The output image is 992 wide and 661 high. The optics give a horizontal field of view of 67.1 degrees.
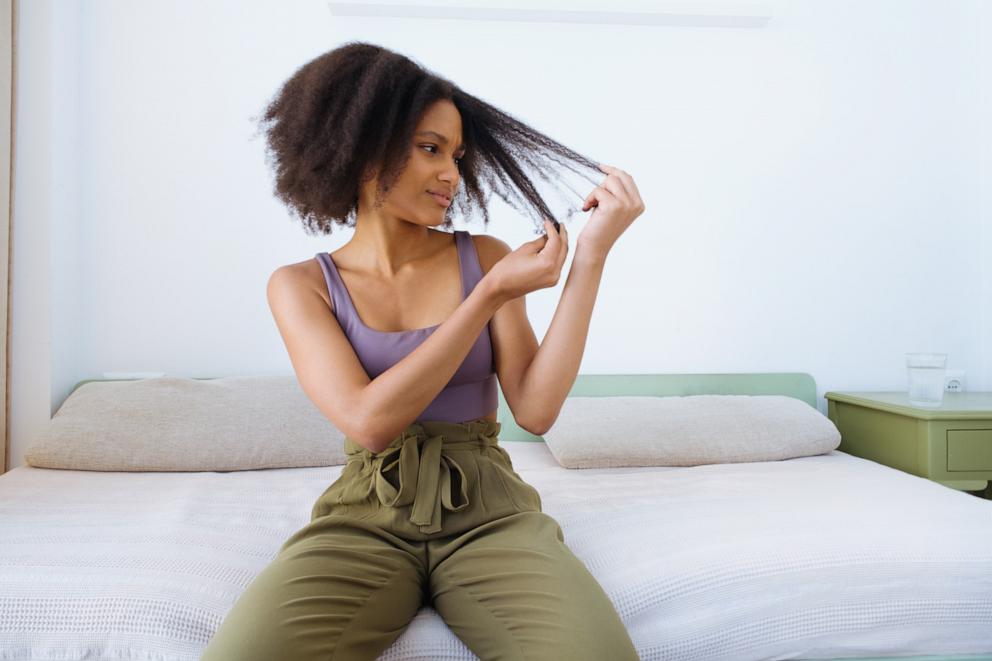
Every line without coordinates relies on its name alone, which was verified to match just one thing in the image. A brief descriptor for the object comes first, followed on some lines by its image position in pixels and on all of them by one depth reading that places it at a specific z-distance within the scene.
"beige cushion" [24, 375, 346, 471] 2.01
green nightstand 2.10
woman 0.93
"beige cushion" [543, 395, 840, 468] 2.05
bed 1.08
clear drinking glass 2.23
